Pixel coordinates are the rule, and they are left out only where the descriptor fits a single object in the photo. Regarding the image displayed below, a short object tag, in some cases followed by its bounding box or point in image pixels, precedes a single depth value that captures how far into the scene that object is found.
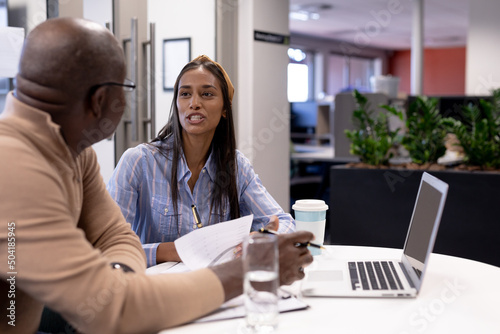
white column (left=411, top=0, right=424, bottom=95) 6.71
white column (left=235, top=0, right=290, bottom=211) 3.67
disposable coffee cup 1.47
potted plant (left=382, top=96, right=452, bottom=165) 2.93
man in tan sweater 0.79
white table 0.96
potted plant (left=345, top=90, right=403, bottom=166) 3.05
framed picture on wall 3.36
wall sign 3.69
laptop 1.13
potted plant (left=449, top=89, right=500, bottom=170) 2.81
